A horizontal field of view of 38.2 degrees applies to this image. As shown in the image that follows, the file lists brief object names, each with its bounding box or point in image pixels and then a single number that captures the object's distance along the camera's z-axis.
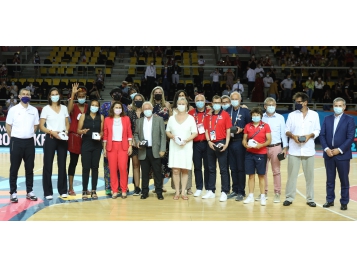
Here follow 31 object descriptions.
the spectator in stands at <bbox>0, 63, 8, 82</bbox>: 19.36
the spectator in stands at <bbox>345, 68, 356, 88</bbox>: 18.41
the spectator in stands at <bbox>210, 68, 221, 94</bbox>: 18.33
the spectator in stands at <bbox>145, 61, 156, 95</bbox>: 17.98
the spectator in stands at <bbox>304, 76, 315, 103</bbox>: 18.27
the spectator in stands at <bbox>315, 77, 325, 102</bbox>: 18.42
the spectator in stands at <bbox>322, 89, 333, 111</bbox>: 18.05
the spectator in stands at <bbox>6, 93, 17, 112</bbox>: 17.17
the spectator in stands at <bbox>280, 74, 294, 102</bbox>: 18.14
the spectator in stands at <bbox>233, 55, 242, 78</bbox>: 19.23
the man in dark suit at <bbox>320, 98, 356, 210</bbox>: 7.84
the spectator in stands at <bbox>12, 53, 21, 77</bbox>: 20.58
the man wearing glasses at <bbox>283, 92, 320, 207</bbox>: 8.09
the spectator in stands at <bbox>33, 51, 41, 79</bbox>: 20.34
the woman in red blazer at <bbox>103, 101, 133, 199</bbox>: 8.38
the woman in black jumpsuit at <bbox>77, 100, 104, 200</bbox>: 8.33
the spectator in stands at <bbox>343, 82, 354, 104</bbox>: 17.92
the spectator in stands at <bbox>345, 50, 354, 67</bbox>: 19.80
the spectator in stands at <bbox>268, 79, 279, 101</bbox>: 18.02
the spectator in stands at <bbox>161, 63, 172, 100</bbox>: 18.06
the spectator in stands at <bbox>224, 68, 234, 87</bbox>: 18.42
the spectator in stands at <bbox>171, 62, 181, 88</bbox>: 18.50
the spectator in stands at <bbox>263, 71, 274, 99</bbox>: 18.47
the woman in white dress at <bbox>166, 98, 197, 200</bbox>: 8.37
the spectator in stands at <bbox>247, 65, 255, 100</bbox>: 18.91
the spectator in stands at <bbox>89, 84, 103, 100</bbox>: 17.79
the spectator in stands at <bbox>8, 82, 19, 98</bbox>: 18.41
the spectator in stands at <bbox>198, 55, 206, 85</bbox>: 19.20
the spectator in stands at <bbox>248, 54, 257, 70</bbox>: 19.14
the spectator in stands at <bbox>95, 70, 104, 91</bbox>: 18.94
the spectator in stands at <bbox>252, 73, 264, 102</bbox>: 18.30
